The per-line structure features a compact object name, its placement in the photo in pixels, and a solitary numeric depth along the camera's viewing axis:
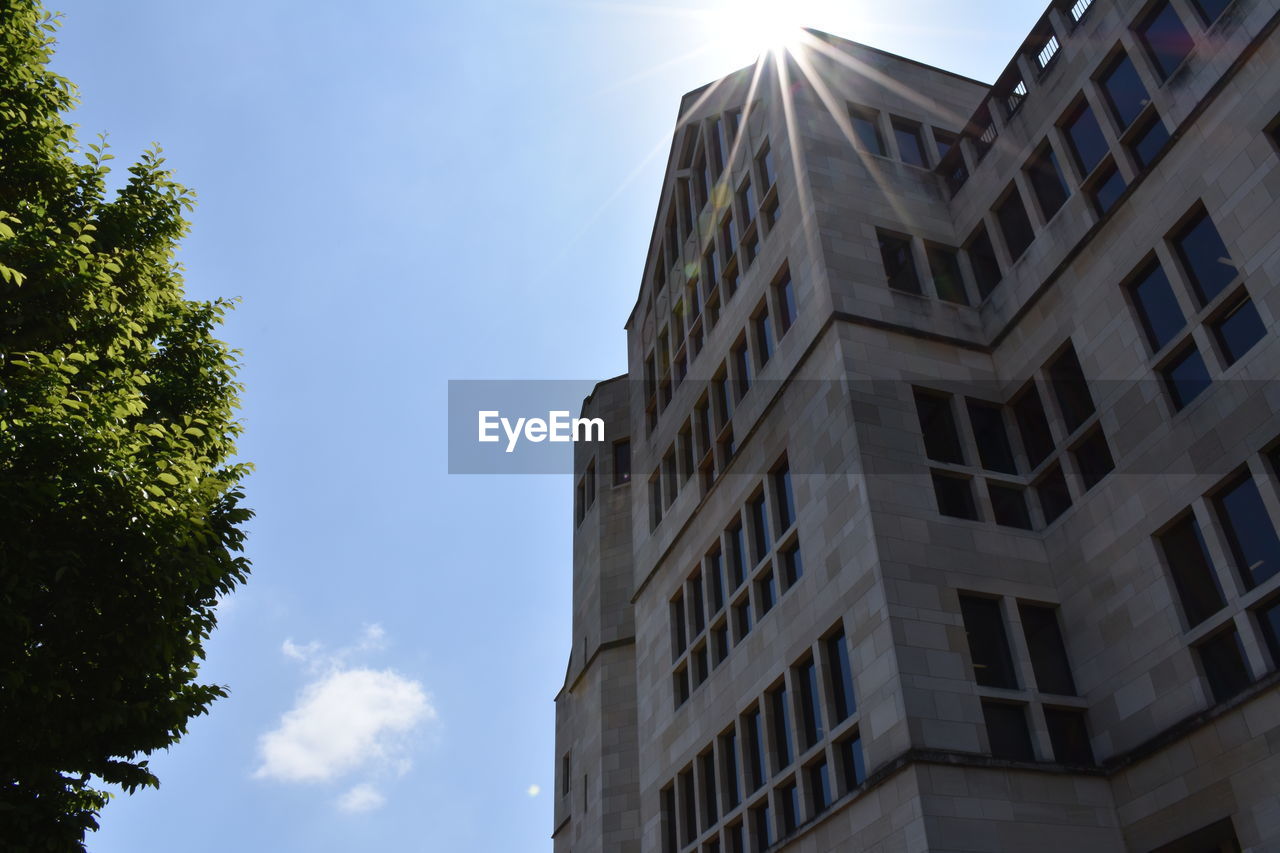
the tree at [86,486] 13.26
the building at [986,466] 20.11
